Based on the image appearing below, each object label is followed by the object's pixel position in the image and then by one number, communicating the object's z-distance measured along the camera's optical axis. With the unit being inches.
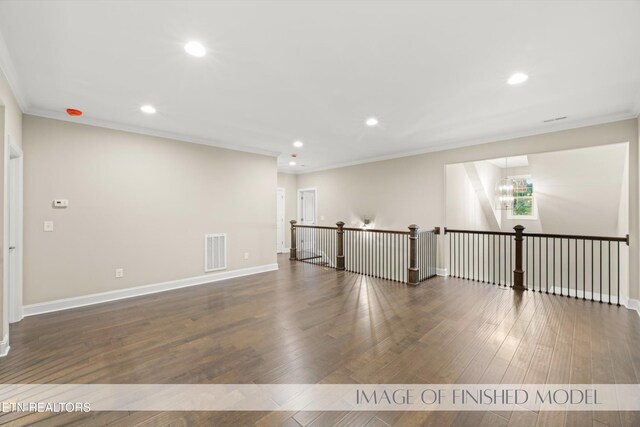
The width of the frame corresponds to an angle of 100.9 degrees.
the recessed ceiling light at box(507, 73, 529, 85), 105.5
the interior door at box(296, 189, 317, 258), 308.0
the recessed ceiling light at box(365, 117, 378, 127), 157.5
